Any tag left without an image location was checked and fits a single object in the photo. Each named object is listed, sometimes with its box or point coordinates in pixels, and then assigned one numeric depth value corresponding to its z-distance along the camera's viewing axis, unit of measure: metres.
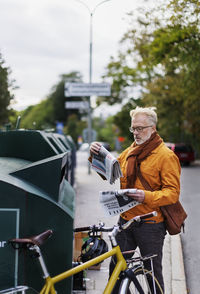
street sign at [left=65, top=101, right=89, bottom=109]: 16.89
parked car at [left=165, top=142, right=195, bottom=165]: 26.15
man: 3.04
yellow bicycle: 2.50
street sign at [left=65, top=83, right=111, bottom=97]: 15.19
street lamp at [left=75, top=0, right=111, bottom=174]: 17.63
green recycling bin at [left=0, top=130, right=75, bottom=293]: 2.63
